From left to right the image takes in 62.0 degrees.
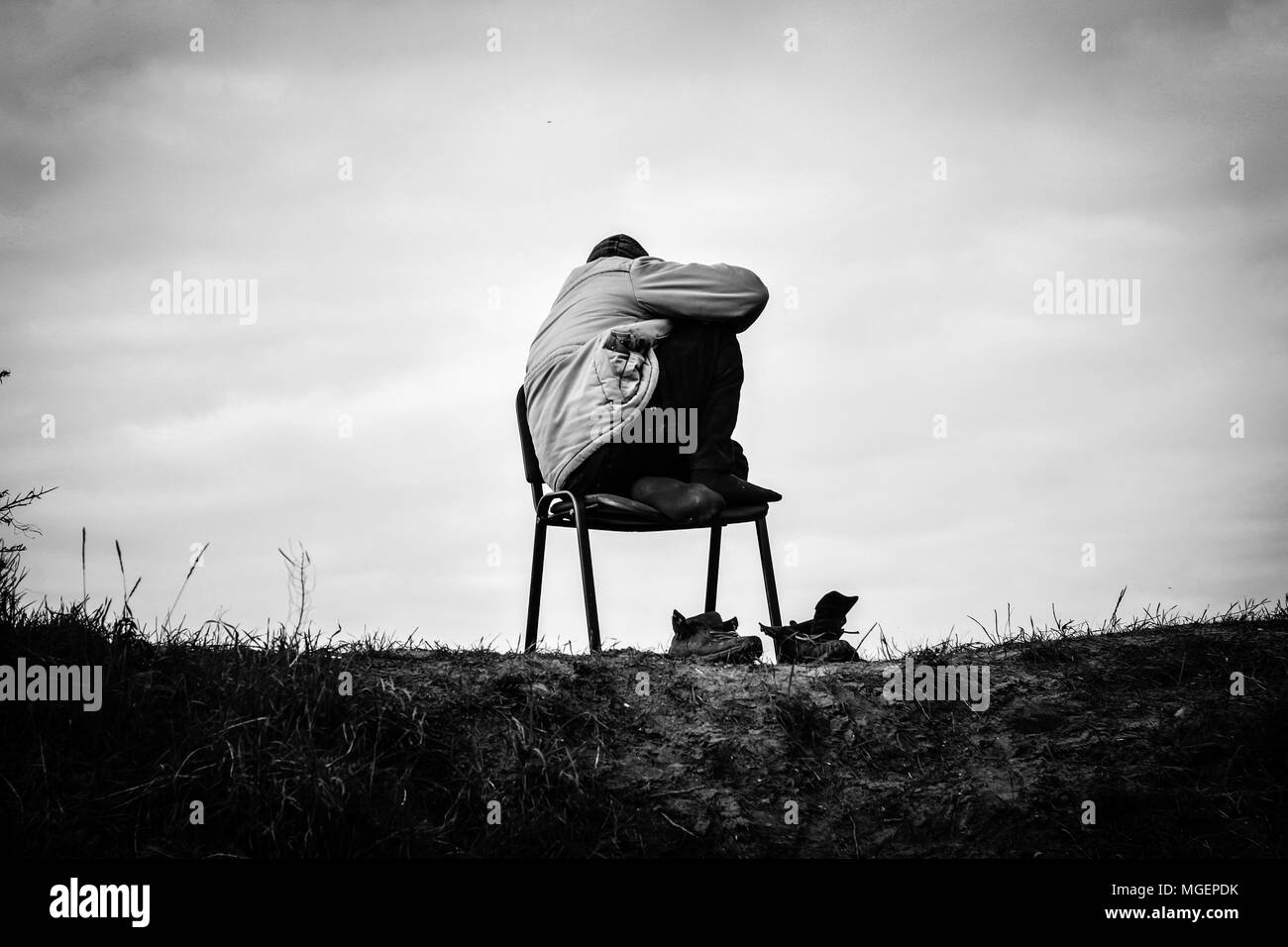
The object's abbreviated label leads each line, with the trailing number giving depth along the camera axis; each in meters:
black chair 4.61
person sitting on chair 4.62
